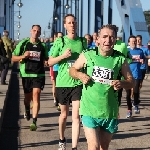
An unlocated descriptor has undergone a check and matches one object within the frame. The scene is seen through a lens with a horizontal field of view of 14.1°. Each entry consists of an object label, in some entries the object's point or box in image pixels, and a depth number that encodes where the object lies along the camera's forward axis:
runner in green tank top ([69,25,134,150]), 5.62
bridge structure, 28.23
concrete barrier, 11.01
